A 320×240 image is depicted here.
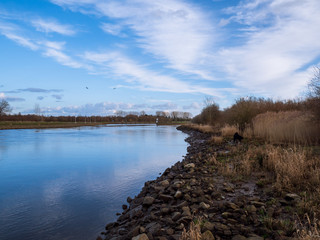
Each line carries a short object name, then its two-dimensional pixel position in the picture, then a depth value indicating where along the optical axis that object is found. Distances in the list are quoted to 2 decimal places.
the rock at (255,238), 3.20
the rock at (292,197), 4.42
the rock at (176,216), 4.38
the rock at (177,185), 6.41
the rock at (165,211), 4.88
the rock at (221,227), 3.59
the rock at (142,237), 3.68
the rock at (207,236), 3.27
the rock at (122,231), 4.61
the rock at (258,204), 4.40
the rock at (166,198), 5.74
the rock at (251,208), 4.15
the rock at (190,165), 9.17
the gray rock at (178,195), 5.67
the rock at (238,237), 3.24
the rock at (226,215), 4.07
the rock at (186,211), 4.39
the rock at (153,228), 3.94
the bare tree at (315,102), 9.74
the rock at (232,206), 4.30
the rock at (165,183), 7.14
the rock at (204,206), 4.63
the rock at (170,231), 3.82
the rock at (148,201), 5.74
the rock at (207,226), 3.60
